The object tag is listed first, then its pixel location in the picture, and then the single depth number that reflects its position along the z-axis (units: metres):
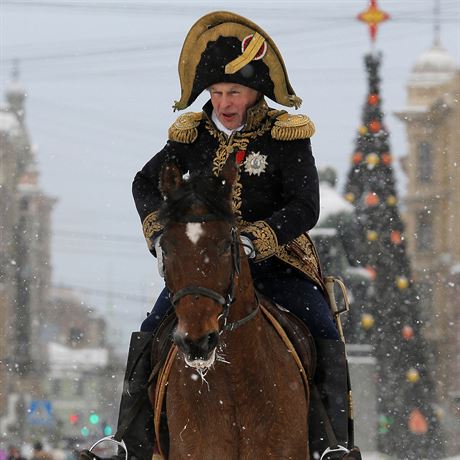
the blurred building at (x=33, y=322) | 68.31
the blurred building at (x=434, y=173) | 69.94
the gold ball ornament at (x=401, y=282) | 33.72
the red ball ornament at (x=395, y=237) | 33.53
